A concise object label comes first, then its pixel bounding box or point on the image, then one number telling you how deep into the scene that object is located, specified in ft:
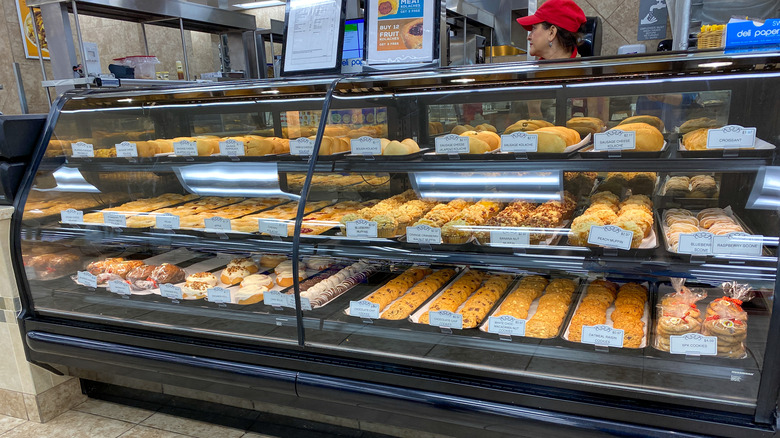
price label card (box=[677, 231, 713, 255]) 6.19
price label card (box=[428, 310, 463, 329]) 7.47
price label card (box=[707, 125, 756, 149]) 6.18
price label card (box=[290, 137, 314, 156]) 8.98
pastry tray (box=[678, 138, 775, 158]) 6.17
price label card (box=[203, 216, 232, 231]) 9.06
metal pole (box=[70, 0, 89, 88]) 11.23
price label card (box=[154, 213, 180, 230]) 9.36
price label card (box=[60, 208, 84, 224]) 10.15
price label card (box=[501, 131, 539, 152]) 7.31
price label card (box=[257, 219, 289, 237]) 8.83
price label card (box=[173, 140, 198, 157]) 9.77
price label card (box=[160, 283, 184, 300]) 9.33
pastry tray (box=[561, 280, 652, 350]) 6.79
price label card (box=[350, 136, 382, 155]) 8.51
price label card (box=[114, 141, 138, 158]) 10.04
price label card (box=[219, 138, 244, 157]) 9.37
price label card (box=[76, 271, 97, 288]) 10.05
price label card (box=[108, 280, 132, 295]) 9.68
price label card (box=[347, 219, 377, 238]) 8.00
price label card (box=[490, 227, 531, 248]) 7.23
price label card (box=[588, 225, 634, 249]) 6.57
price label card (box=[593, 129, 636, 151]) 6.79
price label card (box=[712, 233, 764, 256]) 6.04
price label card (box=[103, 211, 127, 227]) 9.77
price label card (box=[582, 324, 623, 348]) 6.62
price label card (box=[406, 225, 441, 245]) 7.57
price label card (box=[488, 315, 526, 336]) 7.14
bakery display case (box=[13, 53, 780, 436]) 6.36
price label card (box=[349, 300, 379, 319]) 8.00
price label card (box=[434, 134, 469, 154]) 7.75
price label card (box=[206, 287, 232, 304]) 8.97
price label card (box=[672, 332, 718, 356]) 6.26
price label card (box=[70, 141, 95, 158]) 10.49
